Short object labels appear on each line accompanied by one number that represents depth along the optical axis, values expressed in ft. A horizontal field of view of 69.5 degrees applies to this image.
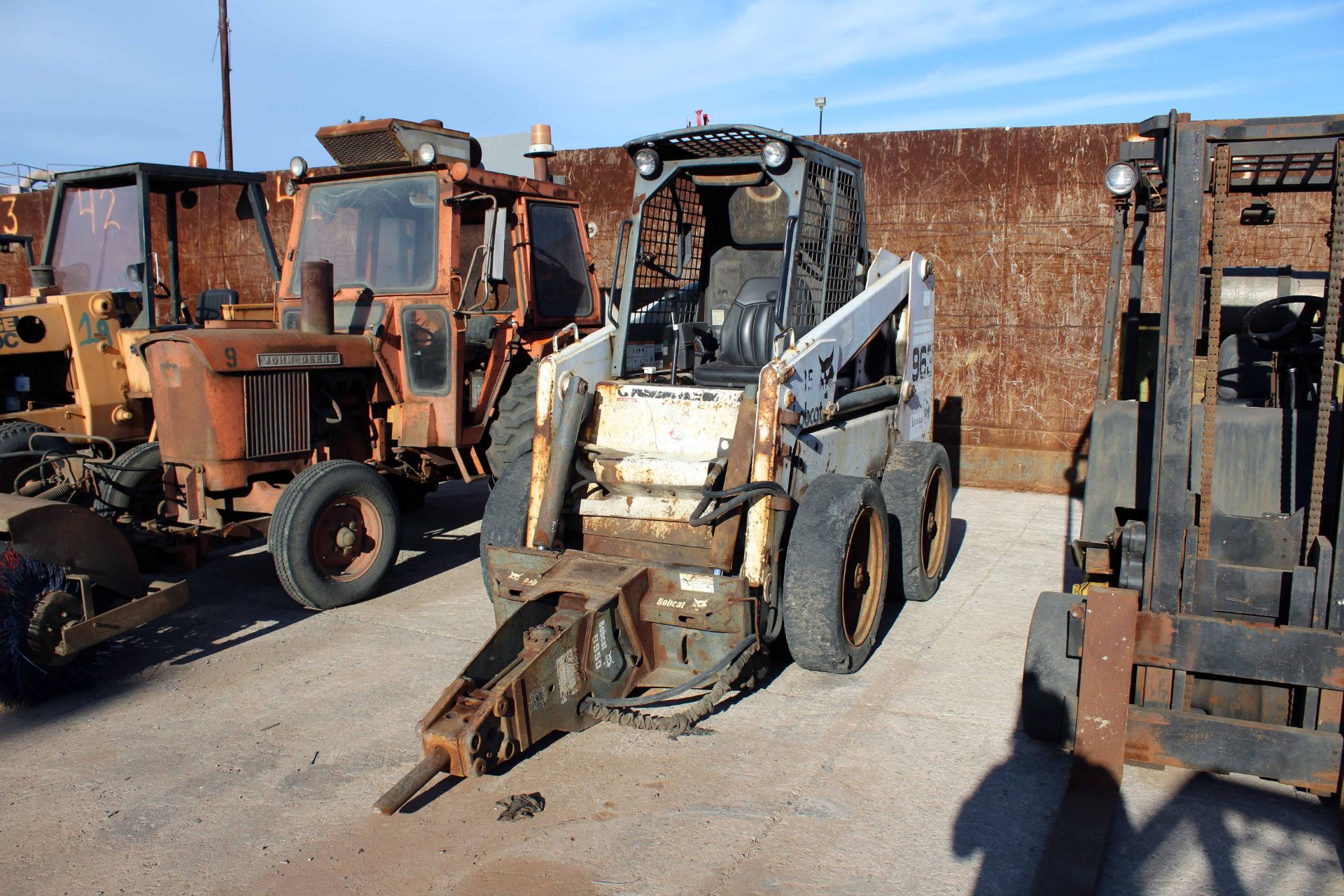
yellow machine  20.70
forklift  10.44
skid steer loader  12.65
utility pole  58.95
